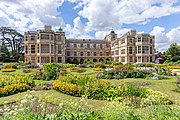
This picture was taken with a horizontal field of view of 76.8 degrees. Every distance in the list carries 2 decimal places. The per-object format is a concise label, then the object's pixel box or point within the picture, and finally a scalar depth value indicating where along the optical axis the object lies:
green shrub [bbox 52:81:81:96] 6.00
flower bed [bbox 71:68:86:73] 14.61
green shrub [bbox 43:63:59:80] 9.72
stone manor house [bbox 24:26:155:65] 27.45
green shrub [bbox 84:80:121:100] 5.63
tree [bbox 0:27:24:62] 34.78
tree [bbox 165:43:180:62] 29.69
